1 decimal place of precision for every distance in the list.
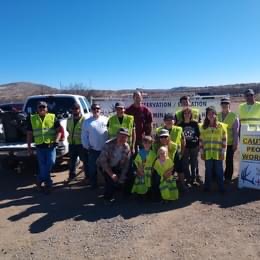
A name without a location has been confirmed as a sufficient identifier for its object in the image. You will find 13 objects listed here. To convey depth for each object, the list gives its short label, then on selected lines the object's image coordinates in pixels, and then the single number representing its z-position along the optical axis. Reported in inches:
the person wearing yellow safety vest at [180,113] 203.4
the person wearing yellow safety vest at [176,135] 190.5
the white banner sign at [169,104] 299.7
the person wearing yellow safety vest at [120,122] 199.6
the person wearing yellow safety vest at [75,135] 224.2
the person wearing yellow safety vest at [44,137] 206.5
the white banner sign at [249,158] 197.5
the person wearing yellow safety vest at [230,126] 203.3
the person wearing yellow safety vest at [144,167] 185.3
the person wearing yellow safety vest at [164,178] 181.0
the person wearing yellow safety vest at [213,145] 190.6
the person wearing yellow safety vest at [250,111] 210.3
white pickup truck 233.2
